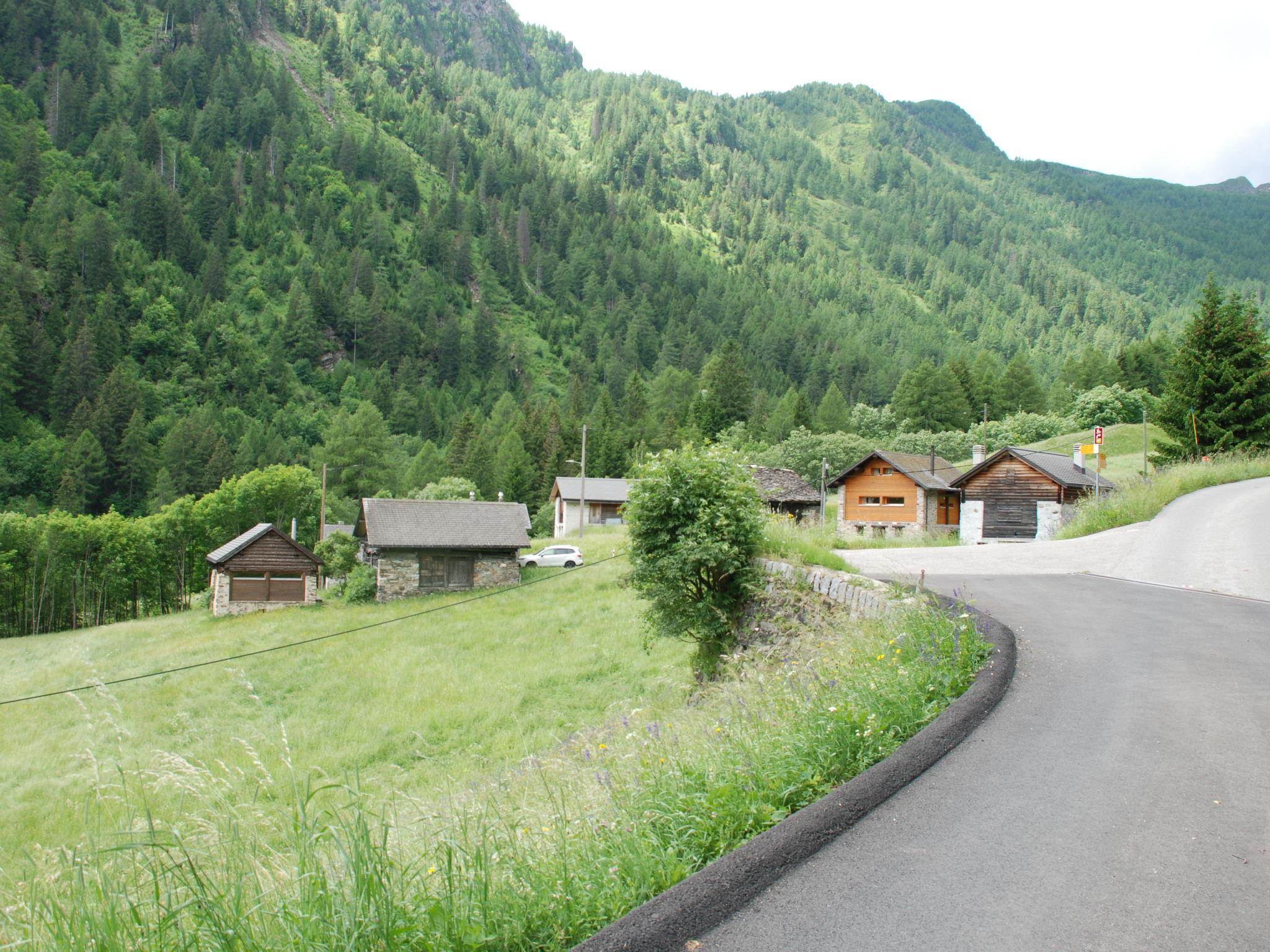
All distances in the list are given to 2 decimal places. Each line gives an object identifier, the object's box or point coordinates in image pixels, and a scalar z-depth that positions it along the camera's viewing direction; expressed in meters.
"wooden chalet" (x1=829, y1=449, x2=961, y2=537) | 48.81
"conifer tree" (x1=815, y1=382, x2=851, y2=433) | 104.73
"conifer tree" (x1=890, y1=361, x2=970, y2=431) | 98.75
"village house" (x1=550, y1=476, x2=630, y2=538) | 66.00
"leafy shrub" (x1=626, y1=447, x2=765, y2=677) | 16.12
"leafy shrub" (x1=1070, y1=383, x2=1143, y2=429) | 79.00
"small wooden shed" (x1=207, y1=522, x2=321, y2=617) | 42.38
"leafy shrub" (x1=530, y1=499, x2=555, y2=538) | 75.25
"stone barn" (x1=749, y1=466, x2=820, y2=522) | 55.47
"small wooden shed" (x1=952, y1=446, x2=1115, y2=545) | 38.72
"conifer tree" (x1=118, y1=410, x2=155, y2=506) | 106.81
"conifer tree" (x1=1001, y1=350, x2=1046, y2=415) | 100.38
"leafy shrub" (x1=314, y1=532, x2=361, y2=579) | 46.91
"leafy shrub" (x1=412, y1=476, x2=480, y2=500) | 70.38
